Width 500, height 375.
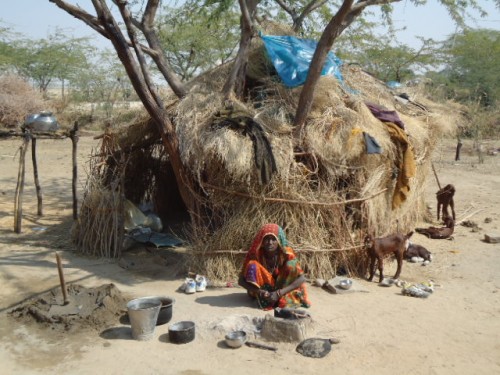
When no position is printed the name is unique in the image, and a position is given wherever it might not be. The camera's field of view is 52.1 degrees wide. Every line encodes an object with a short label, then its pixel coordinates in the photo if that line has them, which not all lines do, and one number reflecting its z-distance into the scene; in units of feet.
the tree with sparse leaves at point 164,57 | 18.49
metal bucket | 13.69
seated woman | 15.78
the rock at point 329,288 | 17.84
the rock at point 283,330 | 13.80
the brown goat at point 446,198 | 27.61
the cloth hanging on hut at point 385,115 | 22.02
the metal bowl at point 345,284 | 18.06
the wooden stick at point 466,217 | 28.76
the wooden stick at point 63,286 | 14.01
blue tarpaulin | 21.93
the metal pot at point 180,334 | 13.80
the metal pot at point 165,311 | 14.83
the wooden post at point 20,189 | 24.61
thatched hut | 18.81
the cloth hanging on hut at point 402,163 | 21.27
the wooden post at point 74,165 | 24.82
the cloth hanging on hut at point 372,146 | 19.30
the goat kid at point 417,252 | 22.43
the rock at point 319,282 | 18.39
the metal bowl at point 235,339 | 13.57
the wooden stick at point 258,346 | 13.47
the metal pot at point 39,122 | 25.06
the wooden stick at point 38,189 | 28.02
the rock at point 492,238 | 25.15
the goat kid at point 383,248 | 18.97
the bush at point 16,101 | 60.54
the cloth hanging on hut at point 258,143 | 18.28
